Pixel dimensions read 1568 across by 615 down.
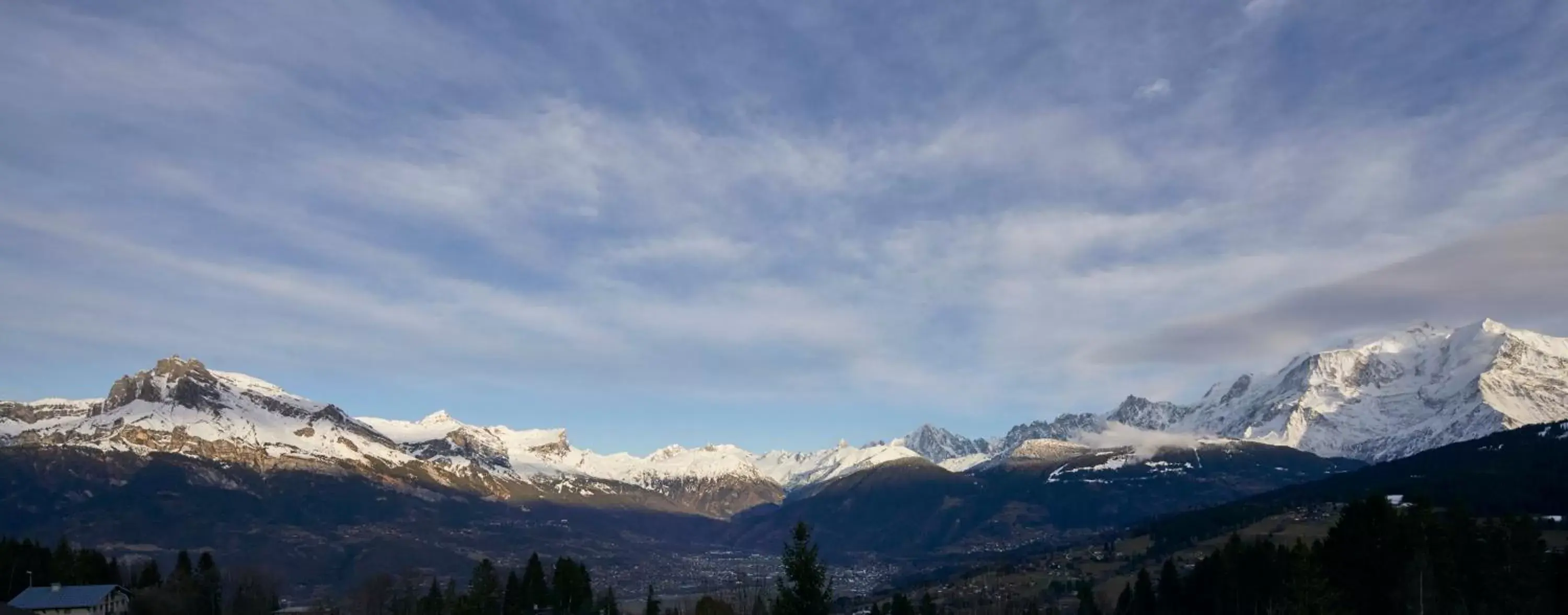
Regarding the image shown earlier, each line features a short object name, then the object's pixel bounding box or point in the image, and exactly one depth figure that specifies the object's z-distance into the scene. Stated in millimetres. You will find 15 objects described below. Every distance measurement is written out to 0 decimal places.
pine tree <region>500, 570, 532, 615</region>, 129750
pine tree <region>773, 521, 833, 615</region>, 54469
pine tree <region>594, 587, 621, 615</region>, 145250
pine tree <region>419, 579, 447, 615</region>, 140250
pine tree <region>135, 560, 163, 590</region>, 134000
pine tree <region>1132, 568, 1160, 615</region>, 145125
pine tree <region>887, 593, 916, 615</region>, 144000
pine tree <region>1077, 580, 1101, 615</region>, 173375
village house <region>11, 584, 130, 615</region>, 111312
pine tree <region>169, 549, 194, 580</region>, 132000
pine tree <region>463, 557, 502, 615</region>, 120875
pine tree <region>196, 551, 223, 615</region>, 132500
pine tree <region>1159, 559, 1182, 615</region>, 140125
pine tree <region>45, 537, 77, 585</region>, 125000
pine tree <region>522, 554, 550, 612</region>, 132625
